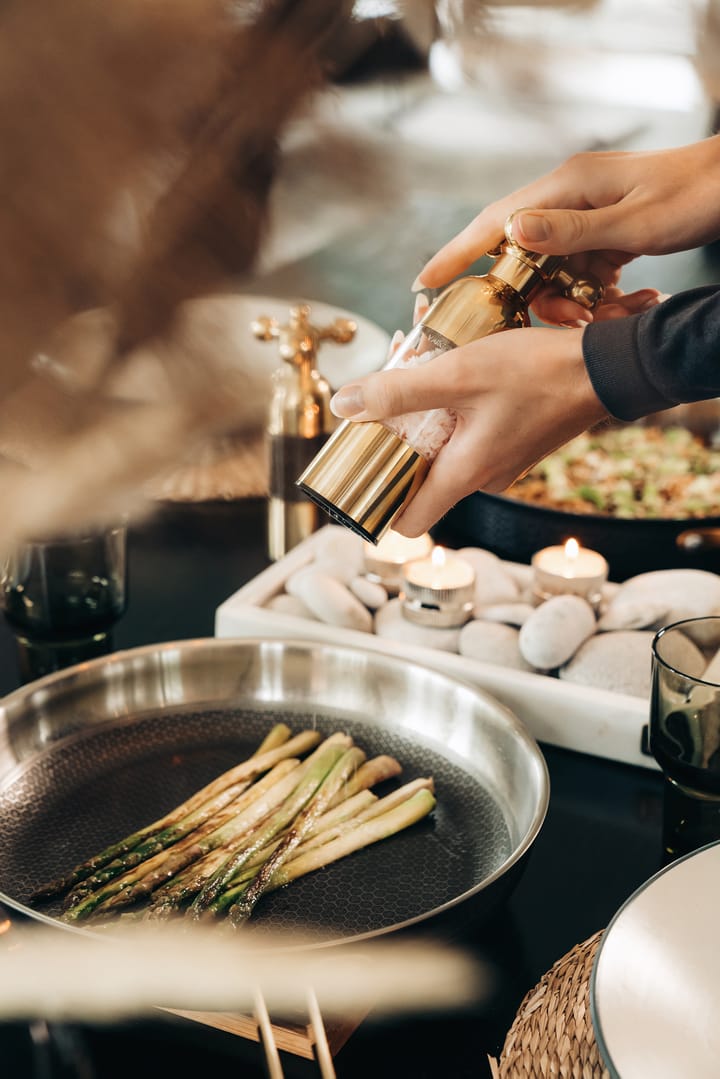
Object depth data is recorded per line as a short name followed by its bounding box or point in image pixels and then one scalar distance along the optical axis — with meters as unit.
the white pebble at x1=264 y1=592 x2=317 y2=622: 1.00
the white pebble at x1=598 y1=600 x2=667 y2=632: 0.92
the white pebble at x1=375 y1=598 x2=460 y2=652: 0.94
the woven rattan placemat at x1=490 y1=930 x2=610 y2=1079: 0.51
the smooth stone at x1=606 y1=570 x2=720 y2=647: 0.92
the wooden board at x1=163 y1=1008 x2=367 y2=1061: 0.55
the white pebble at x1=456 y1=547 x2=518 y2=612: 1.01
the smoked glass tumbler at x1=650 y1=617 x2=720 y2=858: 0.66
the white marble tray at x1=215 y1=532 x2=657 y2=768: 0.84
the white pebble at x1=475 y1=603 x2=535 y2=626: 0.95
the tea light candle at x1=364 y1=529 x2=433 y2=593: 1.03
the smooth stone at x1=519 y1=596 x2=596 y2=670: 0.88
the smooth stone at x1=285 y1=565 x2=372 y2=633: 0.96
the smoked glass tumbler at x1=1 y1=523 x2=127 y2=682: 0.90
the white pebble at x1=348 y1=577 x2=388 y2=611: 1.01
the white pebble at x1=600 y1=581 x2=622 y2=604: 1.02
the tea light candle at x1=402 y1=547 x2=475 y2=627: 0.94
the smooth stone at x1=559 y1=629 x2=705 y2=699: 0.86
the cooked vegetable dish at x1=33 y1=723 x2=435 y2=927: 0.64
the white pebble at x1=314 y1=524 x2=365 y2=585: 1.03
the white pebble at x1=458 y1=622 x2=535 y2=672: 0.90
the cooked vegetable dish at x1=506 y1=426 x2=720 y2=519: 1.29
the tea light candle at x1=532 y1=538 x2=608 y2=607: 0.96
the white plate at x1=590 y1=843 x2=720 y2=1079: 0.43
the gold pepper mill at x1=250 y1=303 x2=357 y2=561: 1.09
